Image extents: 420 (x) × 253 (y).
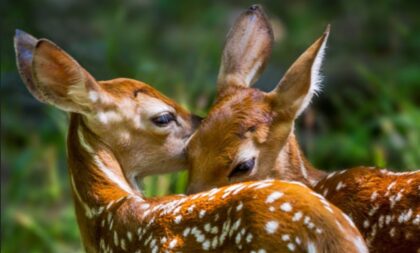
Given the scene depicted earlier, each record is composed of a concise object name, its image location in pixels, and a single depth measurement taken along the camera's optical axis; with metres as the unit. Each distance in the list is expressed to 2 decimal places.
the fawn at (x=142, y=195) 10.73
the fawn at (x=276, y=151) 12.77
